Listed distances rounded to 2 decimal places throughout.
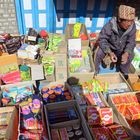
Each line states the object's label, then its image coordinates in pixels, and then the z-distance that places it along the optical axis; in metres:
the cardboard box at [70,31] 4.66
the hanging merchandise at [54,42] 4.41
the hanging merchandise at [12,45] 4.14
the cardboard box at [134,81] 3.71
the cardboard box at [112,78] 3.98
